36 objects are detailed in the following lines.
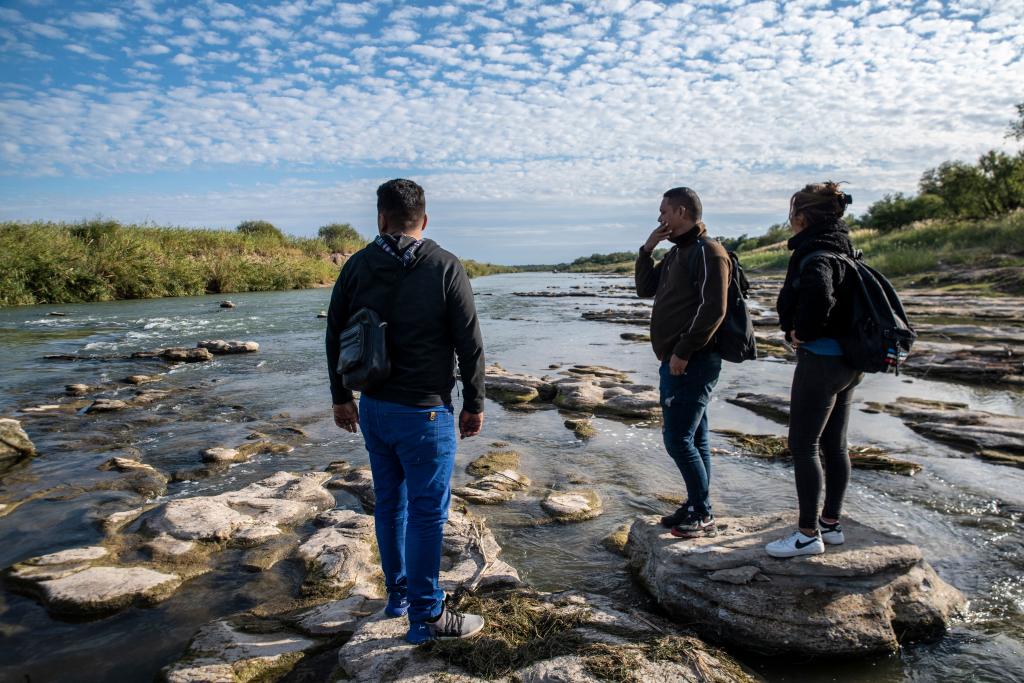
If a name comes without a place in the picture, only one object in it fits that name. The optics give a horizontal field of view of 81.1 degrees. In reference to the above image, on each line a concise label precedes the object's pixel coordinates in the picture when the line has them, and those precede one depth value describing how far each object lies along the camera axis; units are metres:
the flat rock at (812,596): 3.45
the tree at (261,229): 48.45
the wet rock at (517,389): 10.44
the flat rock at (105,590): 3.98
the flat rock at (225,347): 15.80
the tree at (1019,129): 34.25
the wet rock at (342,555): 4.36
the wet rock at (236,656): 3.19
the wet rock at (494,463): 6.76
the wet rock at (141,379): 11.88
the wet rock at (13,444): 7.05
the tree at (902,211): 45.62
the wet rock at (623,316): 24.41
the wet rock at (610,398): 9.32
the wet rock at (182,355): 14.48
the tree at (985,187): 34.27
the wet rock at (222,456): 7.15
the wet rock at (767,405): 9.07
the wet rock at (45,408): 9.45
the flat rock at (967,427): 6.98
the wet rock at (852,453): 6.50
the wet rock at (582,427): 8.28
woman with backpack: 3.52
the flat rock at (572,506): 5.46
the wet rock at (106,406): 9.46
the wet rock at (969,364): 10.87
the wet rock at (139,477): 6.22
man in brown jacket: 3.98
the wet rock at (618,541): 4.78
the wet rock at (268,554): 4.57
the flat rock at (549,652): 2.99
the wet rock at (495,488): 5.92
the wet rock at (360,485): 5.91
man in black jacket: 3.24
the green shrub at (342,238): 55.94
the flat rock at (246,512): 4.97
